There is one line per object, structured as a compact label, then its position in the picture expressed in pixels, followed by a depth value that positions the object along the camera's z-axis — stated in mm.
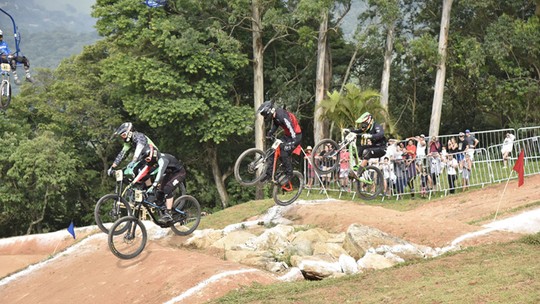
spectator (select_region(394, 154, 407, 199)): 22256
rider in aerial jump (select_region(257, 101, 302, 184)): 15148
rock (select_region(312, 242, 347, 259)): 15031
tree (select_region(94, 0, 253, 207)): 30641
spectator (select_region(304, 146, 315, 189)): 25075
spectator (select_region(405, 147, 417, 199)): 22094
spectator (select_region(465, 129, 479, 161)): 21859
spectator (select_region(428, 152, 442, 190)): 21578
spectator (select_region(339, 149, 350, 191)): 22984
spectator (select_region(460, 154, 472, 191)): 21594
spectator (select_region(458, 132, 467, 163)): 21803
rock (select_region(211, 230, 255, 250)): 16844
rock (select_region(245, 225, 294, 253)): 15990
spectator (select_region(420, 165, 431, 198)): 22444
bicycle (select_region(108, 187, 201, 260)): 14625
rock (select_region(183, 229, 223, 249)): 17391
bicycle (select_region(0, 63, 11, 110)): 14078
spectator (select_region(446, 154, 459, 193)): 21672
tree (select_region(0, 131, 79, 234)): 33969
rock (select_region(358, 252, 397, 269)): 13828
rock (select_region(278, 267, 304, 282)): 13562
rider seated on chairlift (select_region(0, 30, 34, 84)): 14102
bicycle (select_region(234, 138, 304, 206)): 15461
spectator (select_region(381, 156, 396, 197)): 22422
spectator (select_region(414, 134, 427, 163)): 22834
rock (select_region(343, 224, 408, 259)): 14852
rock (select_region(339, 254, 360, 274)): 13828
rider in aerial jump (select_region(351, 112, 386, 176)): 16203
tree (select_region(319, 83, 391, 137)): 27812
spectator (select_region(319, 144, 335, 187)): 17059
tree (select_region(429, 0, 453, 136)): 30000
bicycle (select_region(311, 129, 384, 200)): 16578
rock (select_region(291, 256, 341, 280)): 13648
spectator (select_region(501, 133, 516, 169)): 21984
